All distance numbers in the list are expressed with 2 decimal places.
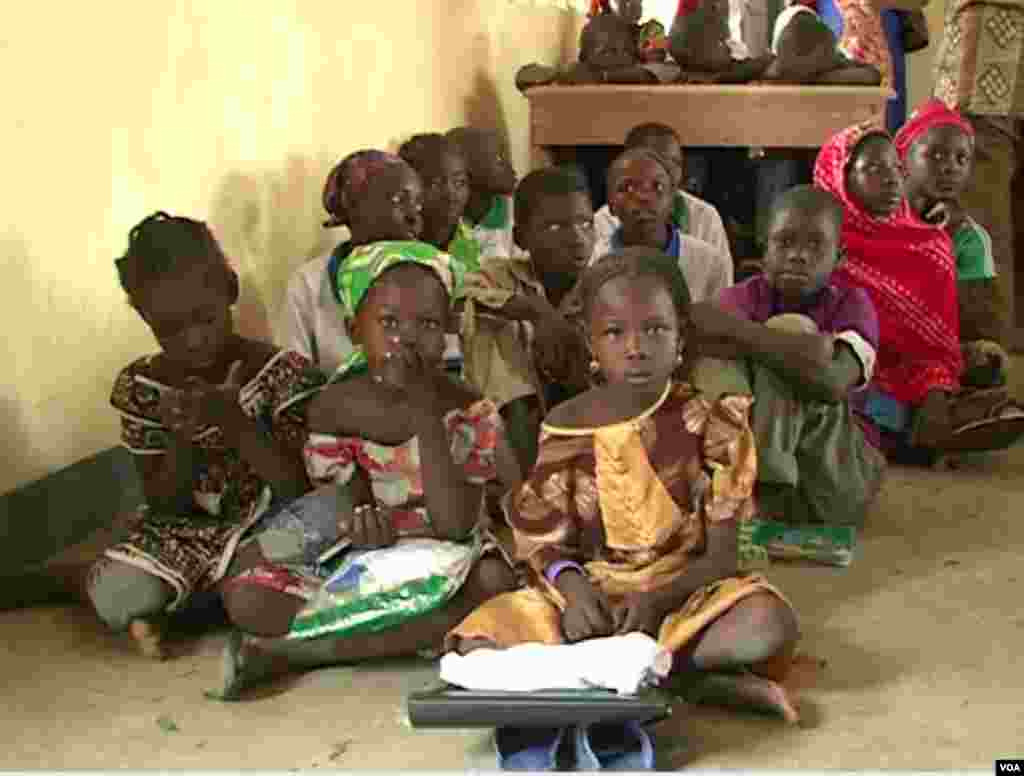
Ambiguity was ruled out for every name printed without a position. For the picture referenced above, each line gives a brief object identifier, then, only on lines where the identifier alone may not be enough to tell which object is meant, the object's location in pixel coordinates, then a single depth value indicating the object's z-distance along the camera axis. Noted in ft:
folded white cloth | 5.70
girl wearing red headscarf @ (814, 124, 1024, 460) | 10.34
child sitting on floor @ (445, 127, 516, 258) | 11.02
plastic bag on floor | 6.73
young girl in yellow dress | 6.24
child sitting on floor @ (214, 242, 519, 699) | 6.80
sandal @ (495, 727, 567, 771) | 5.64
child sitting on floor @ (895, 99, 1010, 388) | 10.92
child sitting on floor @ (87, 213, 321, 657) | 7.18
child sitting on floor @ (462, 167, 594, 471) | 8.95
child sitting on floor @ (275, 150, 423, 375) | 8.77
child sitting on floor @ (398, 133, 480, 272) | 9.71
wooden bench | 13.83
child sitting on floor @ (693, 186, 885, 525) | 8.43
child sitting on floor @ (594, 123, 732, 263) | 10.54
